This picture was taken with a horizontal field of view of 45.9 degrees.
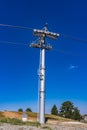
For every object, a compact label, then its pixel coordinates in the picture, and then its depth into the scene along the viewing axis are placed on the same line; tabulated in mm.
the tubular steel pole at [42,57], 17022
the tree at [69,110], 37535
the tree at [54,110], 38853
